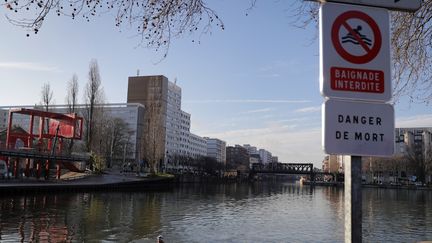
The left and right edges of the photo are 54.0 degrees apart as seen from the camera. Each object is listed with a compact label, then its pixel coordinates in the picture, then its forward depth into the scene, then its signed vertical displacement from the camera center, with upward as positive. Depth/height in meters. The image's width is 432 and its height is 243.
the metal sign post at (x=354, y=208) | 2.74 -0.25
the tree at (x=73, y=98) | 74.50 +11.08
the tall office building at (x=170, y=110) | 147.62 +20.89
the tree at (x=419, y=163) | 125.88 +2.30
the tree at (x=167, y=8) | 5.71 +2.11
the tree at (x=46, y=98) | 73.06 +10.75
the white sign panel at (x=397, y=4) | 2.94 +1.16
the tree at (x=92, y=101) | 73.69 +10.61
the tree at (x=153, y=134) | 88.19 +6.11
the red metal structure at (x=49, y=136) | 57.44 +3.62
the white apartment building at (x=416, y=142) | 131.48 +10.14
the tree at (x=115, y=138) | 89.44 +5.87
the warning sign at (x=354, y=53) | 2.82 +0.79
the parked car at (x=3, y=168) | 53.59 -1.13
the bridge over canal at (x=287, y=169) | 167.50 -0.65
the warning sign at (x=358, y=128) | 2.80 +0.27
